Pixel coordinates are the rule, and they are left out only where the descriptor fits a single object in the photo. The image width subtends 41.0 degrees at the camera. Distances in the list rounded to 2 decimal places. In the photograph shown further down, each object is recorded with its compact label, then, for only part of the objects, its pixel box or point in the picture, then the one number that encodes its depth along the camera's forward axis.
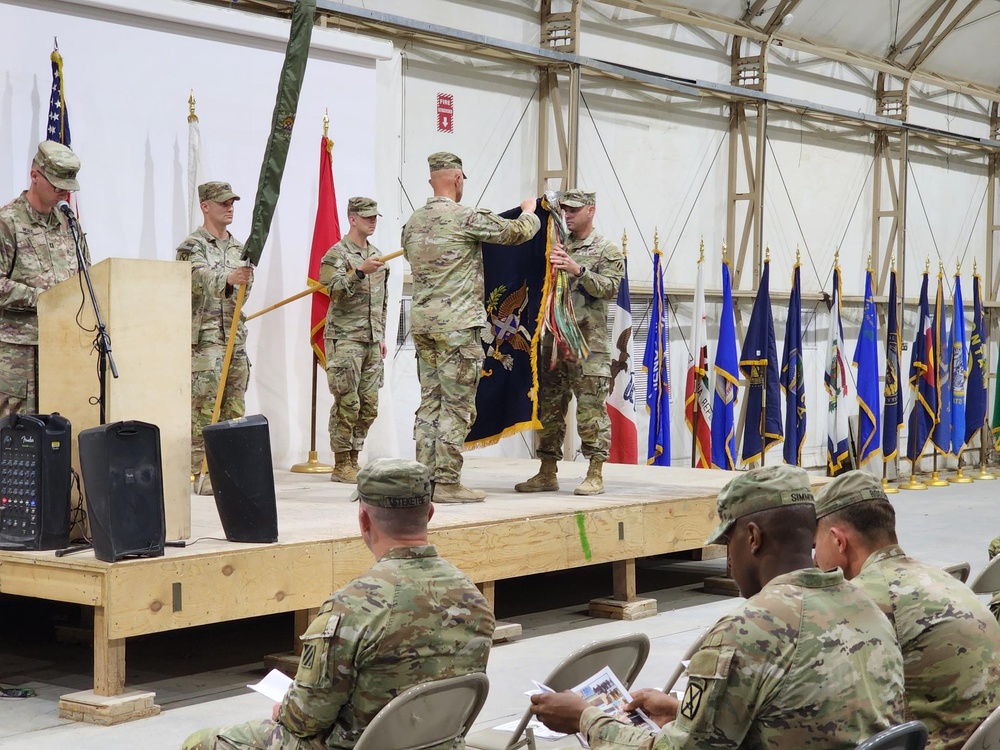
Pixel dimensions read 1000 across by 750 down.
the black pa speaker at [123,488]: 4.50
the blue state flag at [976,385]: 14.77
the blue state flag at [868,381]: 13.35
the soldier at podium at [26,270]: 5.26
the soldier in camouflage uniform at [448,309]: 6.31
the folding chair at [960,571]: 4.56
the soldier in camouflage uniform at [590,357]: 6.82
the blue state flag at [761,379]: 12.19
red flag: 8.34
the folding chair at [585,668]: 3.09
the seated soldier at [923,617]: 2.93
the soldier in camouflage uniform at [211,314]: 7.17
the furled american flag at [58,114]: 6.95
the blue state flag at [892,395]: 13.55
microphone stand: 4.47
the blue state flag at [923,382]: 14.02
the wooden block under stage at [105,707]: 4.48
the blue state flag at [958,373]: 14.45
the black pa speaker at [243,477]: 4.95
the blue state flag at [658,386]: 11.62
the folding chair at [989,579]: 4.85
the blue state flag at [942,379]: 14.23
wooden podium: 4.81
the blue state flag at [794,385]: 12.46
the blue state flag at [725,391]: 11.87
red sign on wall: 10.59
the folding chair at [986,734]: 2.66
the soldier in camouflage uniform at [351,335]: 7.68
